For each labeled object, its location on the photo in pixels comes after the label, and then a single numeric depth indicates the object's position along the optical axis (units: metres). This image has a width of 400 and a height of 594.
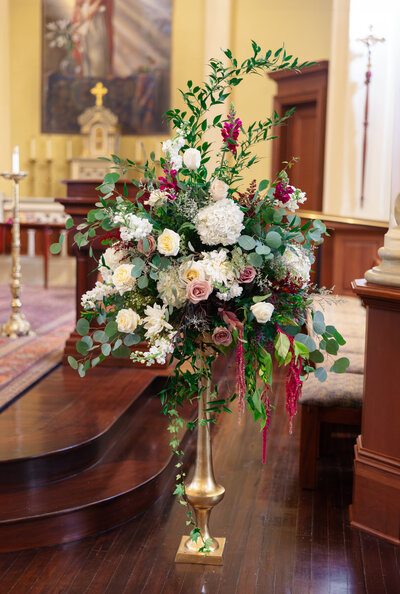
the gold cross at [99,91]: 12.13
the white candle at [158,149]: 12.22
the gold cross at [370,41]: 7.95
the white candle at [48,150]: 12.46
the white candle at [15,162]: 5.67
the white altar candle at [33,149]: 12.53
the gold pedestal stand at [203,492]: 2.83
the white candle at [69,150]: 12.34
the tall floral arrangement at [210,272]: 2.44
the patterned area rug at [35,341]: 4.49
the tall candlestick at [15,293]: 5.75
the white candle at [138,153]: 12.30
